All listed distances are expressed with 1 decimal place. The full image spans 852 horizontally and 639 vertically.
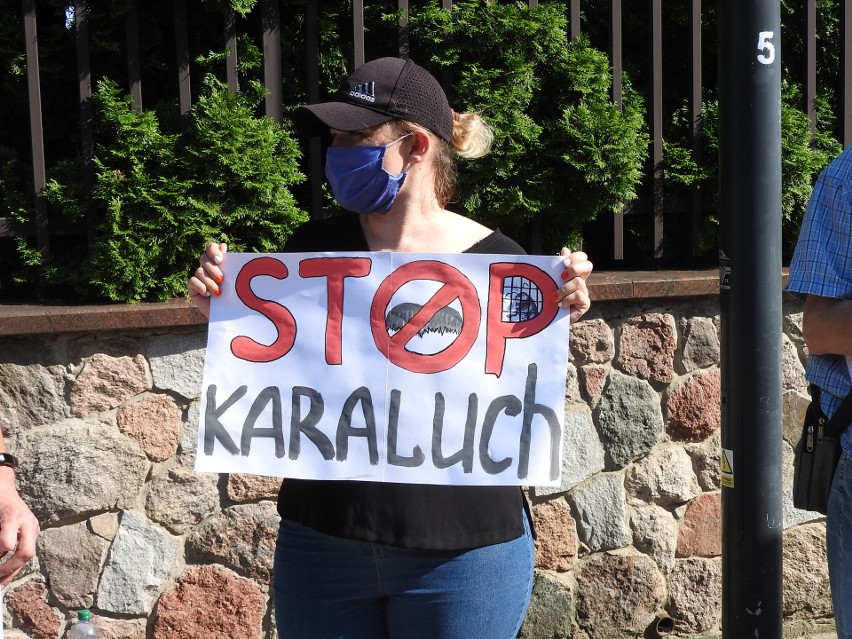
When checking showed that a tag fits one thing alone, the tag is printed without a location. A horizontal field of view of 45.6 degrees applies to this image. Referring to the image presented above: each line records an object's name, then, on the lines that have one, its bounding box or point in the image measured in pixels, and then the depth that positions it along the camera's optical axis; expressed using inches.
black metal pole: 103.7
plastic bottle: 131.0
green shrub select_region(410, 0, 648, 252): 153.0
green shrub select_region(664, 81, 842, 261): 168.4
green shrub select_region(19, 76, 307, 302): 135.4
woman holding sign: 81.9
